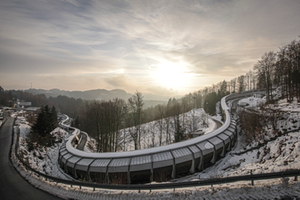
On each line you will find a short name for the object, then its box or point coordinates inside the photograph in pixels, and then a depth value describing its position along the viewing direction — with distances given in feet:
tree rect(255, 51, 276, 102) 93.20
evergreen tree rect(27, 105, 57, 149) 65.46
